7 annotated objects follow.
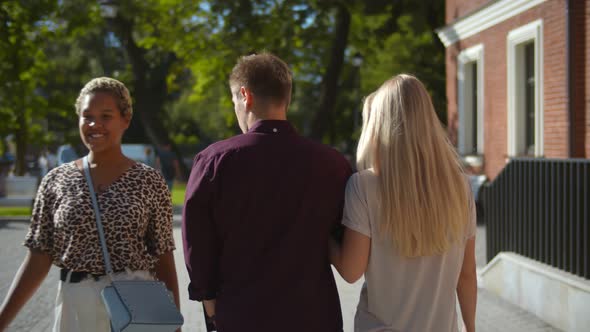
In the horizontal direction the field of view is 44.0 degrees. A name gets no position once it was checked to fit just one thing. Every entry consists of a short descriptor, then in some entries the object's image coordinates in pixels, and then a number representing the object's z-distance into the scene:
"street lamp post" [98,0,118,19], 23.48
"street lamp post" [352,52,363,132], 33.42
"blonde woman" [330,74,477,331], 2.66
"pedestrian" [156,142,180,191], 19.45
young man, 2.65
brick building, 10.39
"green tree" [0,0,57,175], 18.94
